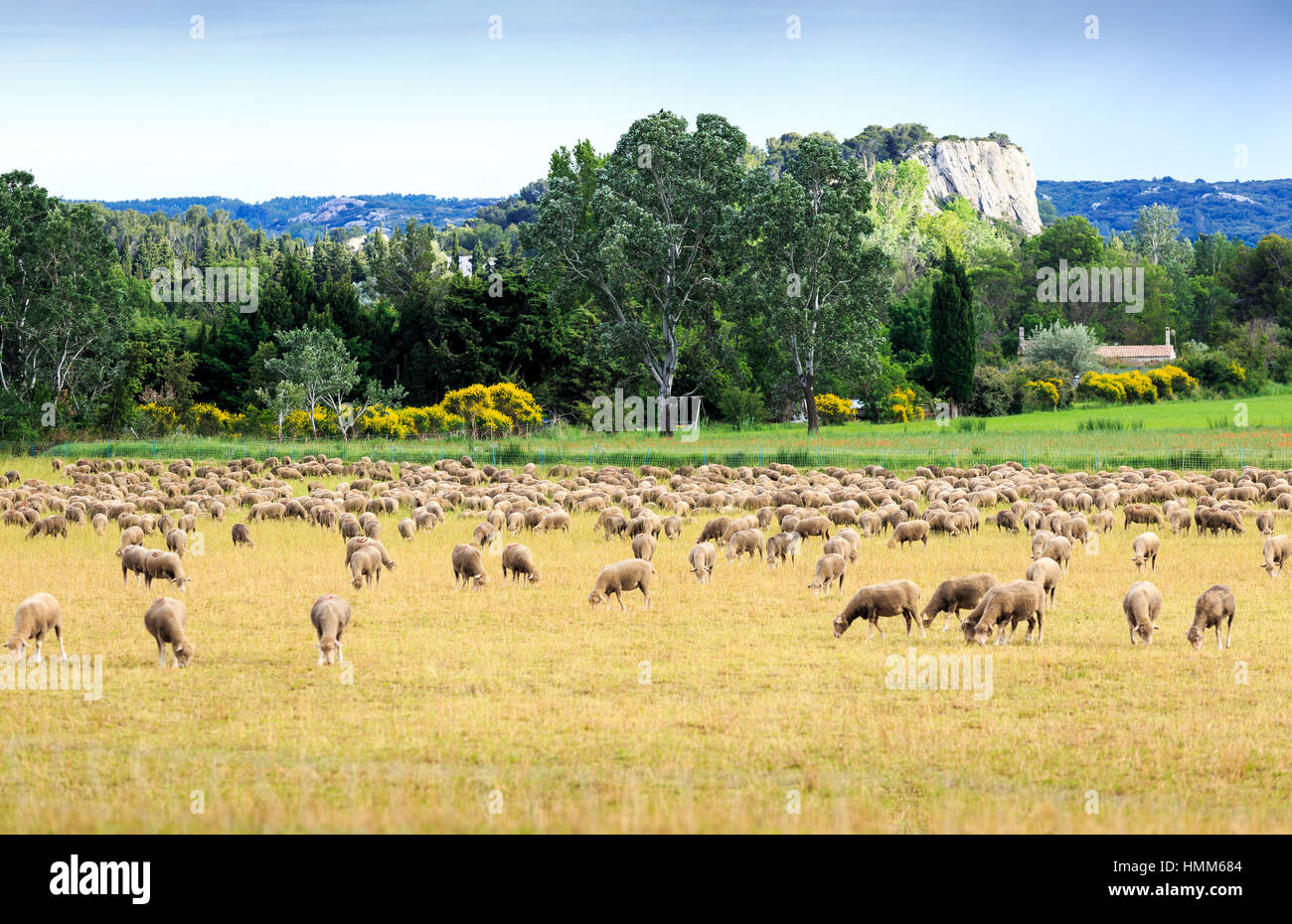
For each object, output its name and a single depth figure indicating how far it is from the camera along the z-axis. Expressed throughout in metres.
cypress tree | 79.94
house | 113.50
